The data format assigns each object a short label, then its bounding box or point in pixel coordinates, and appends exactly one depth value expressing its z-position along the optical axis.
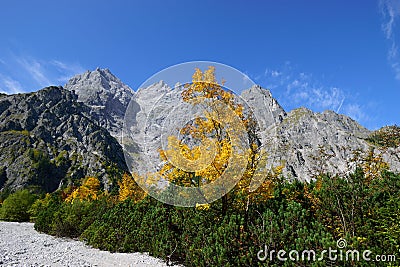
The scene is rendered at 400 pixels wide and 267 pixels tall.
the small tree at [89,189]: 34.35
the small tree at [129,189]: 23.97
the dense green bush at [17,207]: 39.22
